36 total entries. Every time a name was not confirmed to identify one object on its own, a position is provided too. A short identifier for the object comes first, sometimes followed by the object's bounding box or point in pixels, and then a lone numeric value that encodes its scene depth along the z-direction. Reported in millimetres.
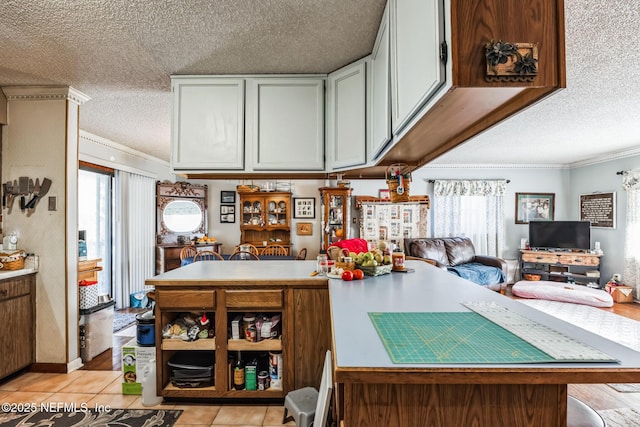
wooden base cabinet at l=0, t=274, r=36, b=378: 2424
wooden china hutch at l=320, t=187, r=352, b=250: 5938
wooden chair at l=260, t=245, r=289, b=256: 5812
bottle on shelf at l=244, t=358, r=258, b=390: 2158
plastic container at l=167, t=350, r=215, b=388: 2146
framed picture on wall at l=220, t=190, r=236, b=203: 6500
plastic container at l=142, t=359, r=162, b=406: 2145
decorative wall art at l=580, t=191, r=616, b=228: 5418
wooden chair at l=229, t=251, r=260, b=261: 4766
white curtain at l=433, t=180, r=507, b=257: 6344
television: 5552
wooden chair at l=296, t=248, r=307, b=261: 5523
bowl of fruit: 2109
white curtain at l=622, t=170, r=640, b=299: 4930
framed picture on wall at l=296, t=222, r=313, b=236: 6246
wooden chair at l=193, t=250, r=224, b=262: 4710
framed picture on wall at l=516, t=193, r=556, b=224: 6441
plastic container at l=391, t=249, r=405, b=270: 2330
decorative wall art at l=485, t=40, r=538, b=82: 952
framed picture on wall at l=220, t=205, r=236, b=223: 6508
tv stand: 5423
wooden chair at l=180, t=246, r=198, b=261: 5273
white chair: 1268
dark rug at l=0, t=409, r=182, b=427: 1976
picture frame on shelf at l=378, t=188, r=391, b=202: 6188
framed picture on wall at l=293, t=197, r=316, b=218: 6285
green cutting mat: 864
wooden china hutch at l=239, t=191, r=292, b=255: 6004
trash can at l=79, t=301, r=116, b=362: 2893
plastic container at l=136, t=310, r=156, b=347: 2279
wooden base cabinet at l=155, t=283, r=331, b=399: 2096
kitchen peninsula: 809
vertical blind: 4699
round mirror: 5988
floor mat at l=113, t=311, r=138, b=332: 3902
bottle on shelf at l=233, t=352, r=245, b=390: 2154
